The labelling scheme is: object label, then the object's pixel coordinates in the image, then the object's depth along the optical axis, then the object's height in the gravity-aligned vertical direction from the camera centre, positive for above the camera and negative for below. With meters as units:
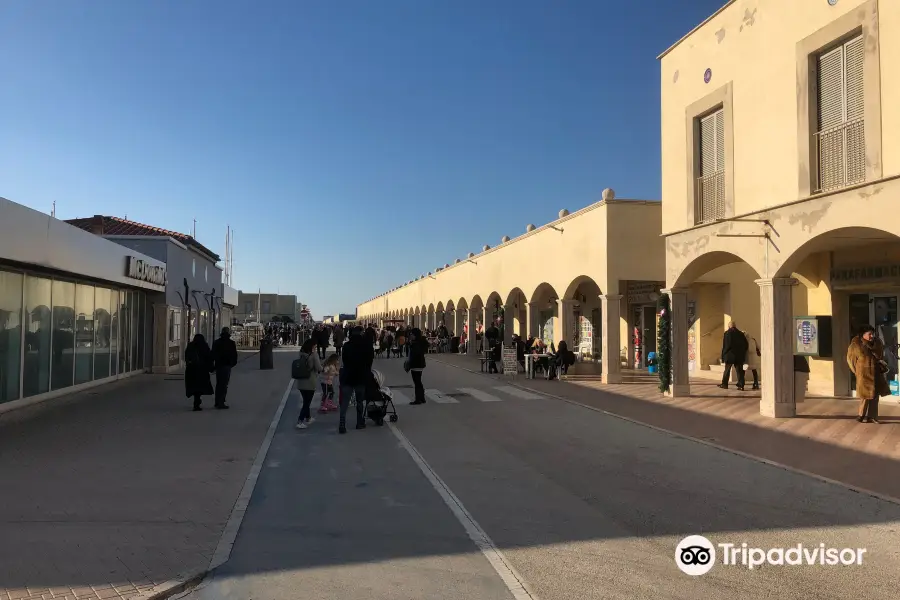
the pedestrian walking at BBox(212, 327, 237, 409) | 13.95 -0.69
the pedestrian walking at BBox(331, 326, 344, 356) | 30.91 -0.37
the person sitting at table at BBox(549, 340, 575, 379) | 20.43 -0.90
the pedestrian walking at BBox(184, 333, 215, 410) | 13.70 -0.87
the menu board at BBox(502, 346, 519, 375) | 22.42 -1.11
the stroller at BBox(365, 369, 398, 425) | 11.75 -1.28
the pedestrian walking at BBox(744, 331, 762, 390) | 18.59 -0.66
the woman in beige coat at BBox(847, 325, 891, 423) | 11.25 -0.66
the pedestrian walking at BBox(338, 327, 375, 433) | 11.07 -0.64
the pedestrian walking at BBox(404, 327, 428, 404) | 14.59 -0.67
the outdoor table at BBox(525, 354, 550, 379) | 21.25 -1.11
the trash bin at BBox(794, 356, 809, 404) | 13.99 -1.02
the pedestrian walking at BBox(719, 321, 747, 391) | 16.53 -0.46
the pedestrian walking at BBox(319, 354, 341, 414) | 13.54 -1.00
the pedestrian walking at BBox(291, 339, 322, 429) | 11.66 -0.89
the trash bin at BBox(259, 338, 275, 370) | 26.27 -1.08
